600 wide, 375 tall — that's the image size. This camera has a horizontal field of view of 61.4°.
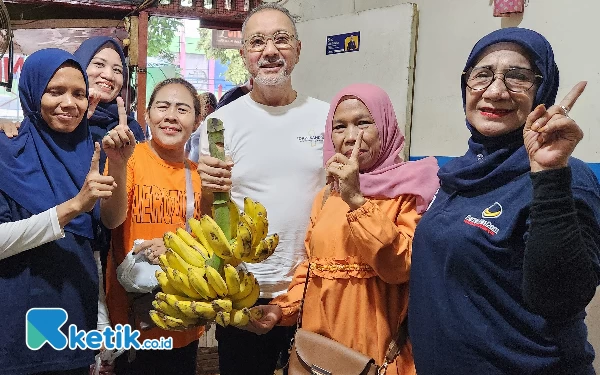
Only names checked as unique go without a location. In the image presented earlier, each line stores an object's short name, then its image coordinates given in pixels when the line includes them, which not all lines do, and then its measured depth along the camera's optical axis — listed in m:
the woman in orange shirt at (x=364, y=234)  1.33
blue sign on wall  3.89
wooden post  4.80
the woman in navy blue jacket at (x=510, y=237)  0.97
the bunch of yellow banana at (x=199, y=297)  1.30
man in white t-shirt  1.78
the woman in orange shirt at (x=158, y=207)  1.80
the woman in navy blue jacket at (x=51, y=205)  1.53
